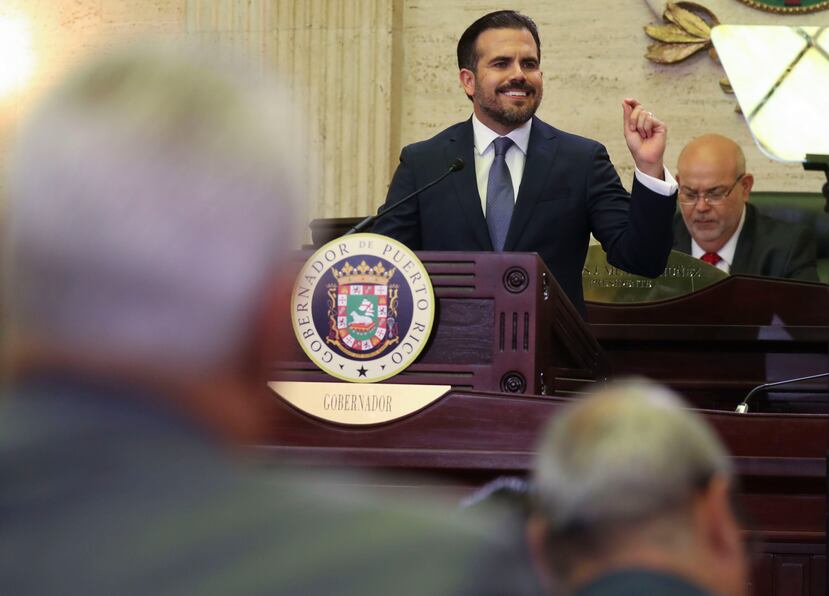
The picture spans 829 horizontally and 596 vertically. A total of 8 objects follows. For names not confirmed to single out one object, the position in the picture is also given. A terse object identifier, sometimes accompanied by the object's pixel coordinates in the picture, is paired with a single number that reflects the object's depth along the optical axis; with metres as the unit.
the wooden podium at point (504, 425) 5.49
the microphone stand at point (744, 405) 6.01
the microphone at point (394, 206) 6.67
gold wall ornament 13.93
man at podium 7.45
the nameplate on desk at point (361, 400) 5.61
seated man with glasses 11.20
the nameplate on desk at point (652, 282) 10.33
